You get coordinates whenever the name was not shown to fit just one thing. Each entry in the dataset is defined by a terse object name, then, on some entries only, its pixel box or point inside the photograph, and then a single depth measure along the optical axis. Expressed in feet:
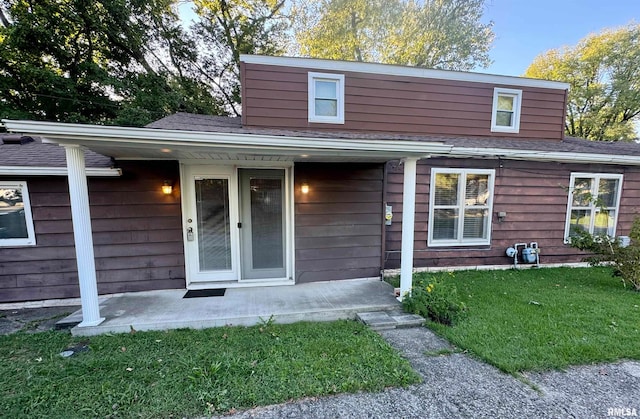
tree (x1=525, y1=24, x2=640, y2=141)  39.73
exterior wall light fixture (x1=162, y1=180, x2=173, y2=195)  13.21
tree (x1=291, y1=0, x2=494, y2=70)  35.70
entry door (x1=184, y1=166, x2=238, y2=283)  13.98
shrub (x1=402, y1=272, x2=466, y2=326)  10.98
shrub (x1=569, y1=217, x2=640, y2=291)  14.20
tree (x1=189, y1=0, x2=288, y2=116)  35.58
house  11.03
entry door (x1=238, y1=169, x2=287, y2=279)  14.52
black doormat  13.05
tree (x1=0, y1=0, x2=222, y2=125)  26.91
